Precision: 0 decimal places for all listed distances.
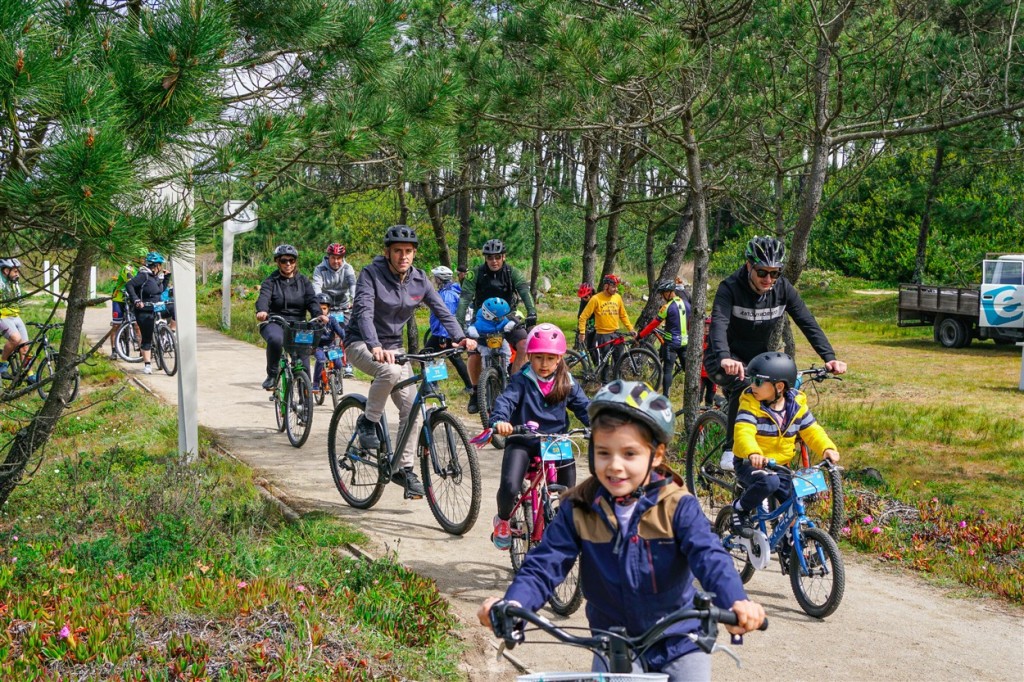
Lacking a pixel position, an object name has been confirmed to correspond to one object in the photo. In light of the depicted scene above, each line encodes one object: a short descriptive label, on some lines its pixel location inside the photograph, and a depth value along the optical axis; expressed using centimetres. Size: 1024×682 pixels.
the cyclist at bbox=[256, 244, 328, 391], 1083
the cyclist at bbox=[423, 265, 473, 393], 1211
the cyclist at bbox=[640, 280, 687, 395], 1369
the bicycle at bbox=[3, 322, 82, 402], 1349
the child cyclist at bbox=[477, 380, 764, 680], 296
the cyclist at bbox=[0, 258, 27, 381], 1410
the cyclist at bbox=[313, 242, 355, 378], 1329
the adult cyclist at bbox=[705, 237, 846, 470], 678
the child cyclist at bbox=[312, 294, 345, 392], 1216
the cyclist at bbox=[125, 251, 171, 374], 1625
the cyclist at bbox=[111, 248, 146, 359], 1712
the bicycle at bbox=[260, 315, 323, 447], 1028
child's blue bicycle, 566
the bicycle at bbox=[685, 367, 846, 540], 776
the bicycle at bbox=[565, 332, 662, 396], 1445
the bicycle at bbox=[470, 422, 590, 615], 561
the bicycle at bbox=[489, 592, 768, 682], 249
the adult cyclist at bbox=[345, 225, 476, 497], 739
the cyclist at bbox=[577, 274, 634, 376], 1491
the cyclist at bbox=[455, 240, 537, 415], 1097
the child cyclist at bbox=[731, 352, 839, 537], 580
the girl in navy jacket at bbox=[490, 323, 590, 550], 575
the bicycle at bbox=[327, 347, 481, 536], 703
